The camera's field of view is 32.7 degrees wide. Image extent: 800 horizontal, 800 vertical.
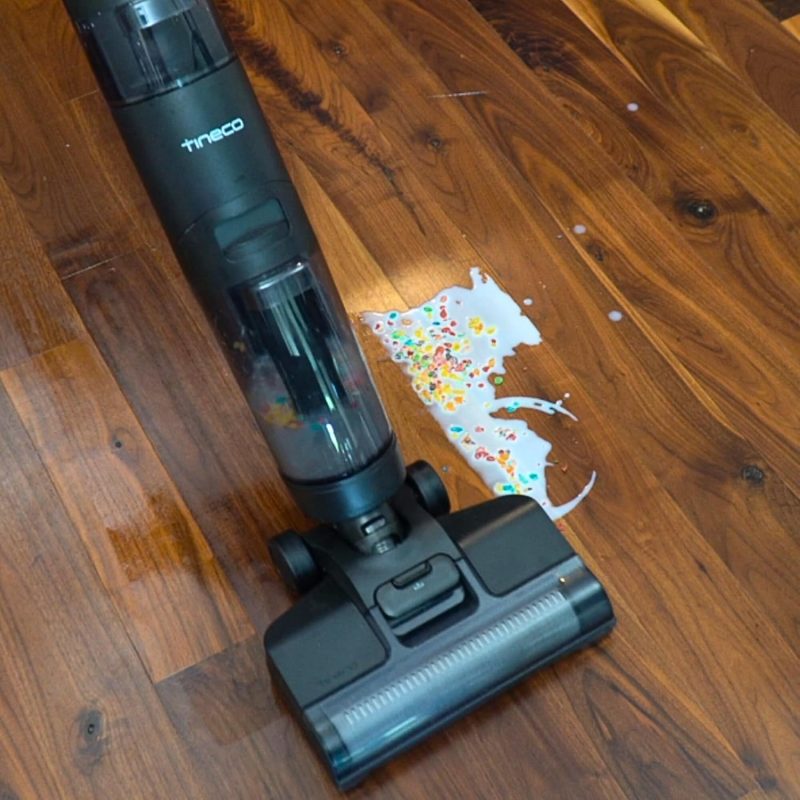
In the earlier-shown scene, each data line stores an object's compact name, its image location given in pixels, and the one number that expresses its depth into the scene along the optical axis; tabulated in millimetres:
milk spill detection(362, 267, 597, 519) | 1467
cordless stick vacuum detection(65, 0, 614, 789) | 1096
